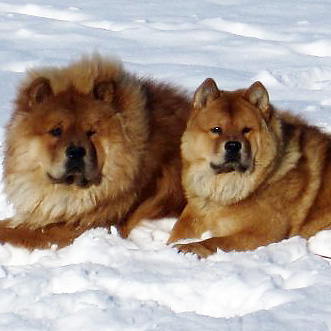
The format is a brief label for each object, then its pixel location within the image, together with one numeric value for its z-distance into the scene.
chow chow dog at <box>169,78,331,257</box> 10.54
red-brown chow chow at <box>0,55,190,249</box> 10.59
